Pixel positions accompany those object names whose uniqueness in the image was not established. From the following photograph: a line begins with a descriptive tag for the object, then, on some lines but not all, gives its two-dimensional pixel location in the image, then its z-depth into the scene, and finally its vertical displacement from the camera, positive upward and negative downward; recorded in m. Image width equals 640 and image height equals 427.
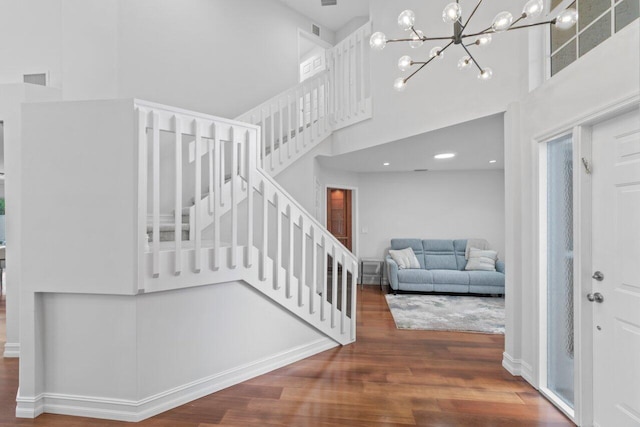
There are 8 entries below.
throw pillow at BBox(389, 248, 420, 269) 5.79 -0.82
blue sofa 5.30 -1.10
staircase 2.18 +0.19
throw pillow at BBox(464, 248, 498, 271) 5.58 -0.84
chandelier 1.55 +1.03
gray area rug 3.95 -1.42
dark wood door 6.82 +0.01
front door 1.71 -0.34
